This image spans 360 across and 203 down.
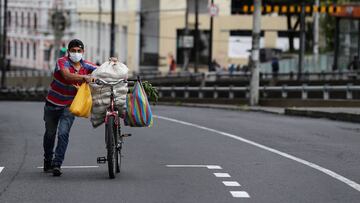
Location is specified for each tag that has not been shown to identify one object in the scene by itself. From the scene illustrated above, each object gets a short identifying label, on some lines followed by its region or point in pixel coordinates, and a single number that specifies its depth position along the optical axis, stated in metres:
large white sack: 13.34
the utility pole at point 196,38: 68.65
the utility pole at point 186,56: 81.09
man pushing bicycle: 13.71
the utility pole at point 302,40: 48.29
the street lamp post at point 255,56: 40.09
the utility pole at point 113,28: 59.22
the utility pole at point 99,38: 89.74
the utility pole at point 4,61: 73.69
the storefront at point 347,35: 49.31
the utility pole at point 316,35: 74.03
